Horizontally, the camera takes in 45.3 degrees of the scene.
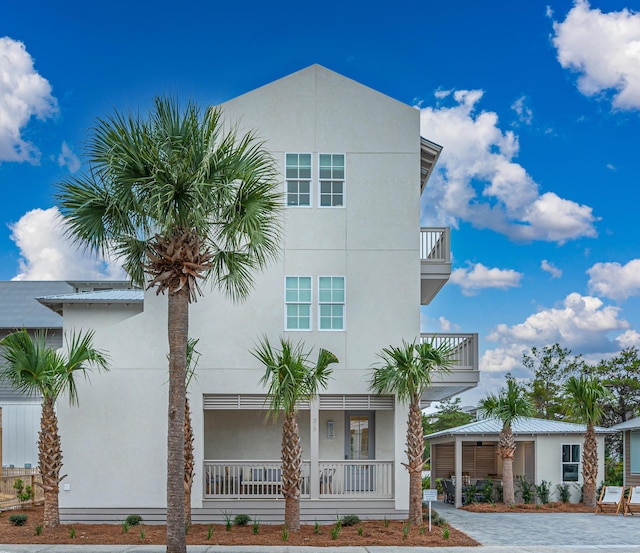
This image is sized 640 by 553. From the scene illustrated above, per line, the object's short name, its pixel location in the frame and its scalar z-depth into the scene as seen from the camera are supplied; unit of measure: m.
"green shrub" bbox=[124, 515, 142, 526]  19.20
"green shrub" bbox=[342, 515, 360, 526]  19.31
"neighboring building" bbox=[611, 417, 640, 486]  30.75
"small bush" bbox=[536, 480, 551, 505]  26.84
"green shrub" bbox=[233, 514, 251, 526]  19.14
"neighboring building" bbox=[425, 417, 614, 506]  27.38
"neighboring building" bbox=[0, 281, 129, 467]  26.41
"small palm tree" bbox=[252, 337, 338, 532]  17.23
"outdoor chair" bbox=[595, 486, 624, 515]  24.34
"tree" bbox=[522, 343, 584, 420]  43.12
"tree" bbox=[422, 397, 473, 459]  49.75
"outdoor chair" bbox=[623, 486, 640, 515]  24.31
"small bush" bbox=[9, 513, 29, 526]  18.67
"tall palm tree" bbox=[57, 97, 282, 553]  14.00
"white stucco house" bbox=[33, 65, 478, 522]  19.95
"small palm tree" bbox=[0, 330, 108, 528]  18.00
